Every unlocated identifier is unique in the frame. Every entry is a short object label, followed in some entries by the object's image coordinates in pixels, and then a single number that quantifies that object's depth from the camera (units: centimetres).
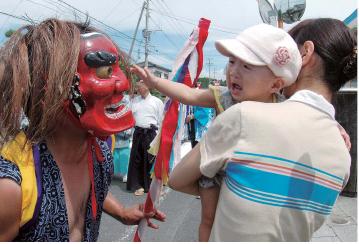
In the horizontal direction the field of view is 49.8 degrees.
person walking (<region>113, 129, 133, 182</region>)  654
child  119
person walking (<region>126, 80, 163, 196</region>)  584
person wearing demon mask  119
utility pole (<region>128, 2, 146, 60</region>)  2620
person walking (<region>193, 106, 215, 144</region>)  637
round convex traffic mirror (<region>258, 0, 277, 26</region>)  366
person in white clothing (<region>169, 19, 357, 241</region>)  104
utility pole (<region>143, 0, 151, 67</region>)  2920
